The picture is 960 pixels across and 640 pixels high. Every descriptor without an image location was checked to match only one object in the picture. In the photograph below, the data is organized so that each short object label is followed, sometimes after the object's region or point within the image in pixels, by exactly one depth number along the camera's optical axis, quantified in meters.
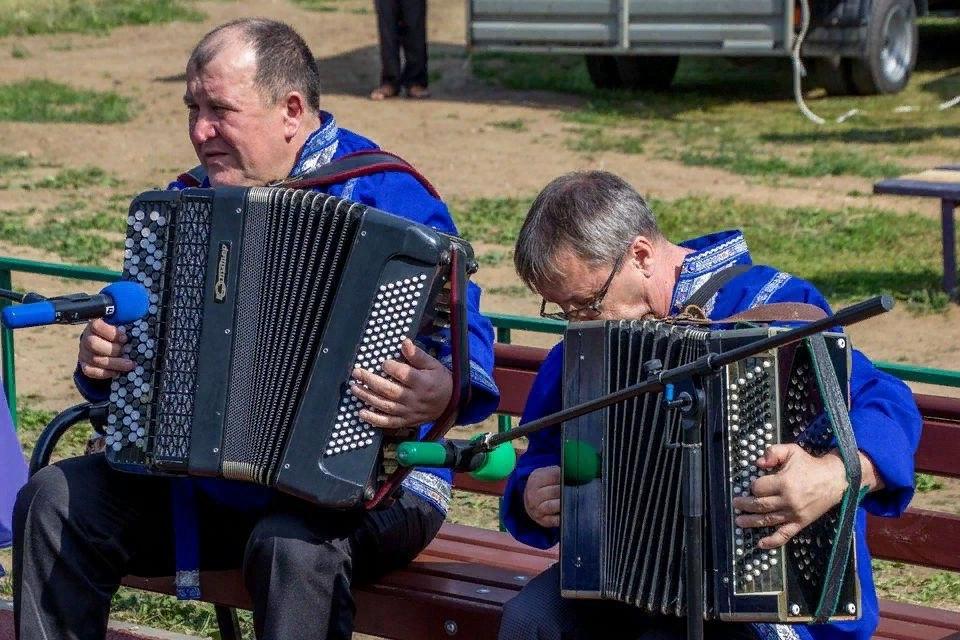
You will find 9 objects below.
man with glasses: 4.68
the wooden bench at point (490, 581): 5.40
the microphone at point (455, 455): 4.33
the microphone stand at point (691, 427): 3.94
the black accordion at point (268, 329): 5.10
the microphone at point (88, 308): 4.62
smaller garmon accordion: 4.31
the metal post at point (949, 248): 12.18
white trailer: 19.73
